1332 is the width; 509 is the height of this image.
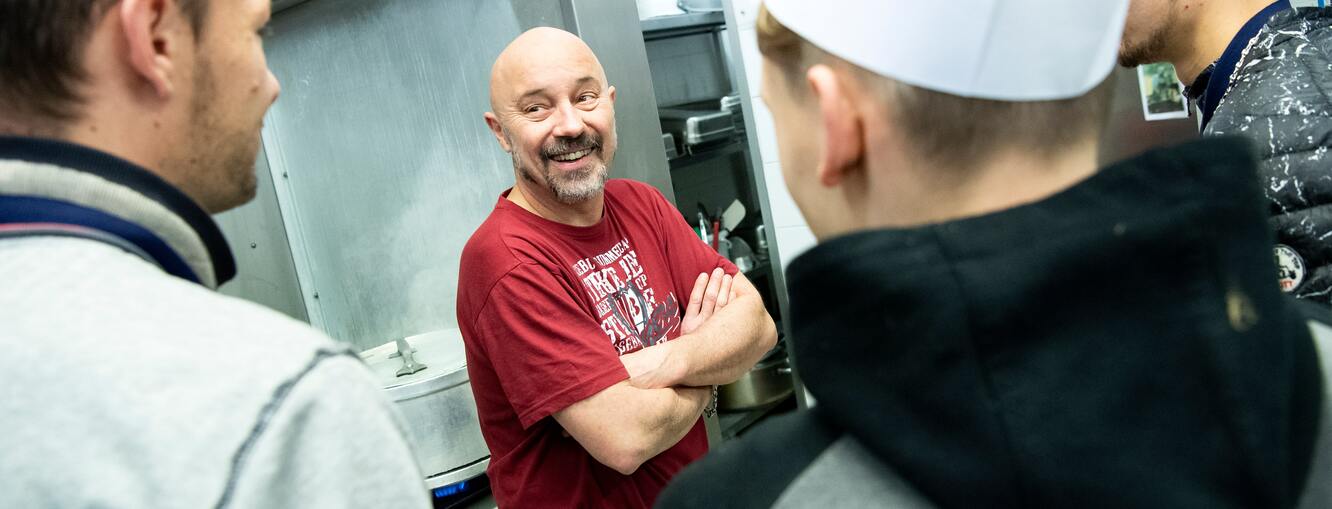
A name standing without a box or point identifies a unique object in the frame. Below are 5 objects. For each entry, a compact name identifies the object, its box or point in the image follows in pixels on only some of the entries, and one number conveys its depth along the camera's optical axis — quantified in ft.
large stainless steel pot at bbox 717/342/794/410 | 9.39
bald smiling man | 4.94
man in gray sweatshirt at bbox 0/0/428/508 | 1.77
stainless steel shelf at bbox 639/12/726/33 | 8.58
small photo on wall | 8.35
